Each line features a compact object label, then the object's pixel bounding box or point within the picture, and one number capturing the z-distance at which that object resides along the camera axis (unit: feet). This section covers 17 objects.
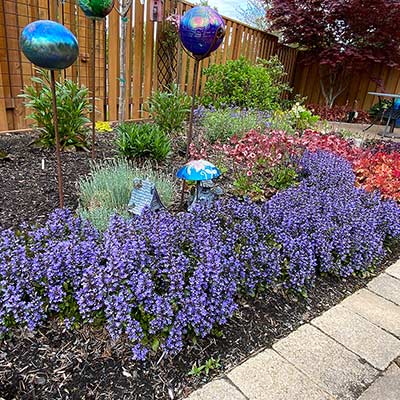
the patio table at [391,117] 20.54
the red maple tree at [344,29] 25.89
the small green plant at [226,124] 14.66
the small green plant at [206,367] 4.59
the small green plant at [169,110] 14.40
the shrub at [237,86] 20.36
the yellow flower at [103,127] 14.06
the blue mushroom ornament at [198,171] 7.06
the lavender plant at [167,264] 4.69
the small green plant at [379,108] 23.07
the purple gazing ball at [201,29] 6.79
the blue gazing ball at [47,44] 5.79
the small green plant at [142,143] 10.60
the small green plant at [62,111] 10.53
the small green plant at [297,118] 17.94
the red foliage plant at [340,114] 28.53
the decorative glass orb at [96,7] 8.00
